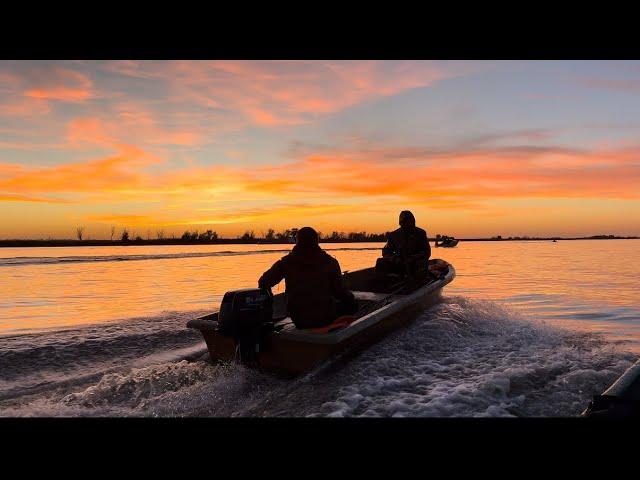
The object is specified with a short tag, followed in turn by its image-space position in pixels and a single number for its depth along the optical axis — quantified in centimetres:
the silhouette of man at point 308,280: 577
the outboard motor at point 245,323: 547
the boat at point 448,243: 8491
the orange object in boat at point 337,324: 570
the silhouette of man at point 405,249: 998
